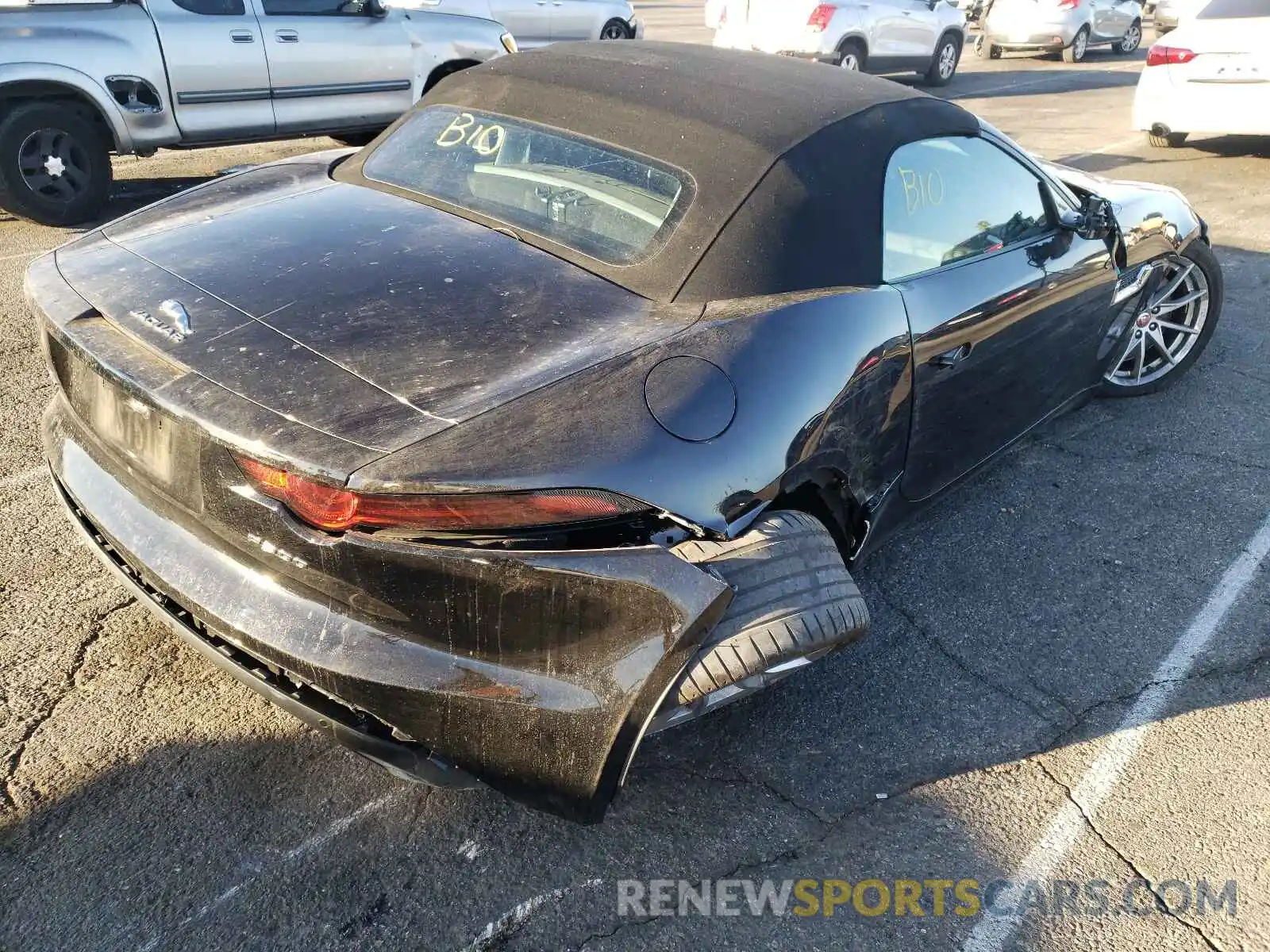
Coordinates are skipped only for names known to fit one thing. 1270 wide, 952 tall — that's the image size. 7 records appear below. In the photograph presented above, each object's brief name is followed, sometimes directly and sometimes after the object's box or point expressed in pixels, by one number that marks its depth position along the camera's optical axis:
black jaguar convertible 1.97
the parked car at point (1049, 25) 16.80
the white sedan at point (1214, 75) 8.02
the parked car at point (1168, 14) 22.81
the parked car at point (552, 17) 11.77
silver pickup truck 6.28
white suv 12.37
